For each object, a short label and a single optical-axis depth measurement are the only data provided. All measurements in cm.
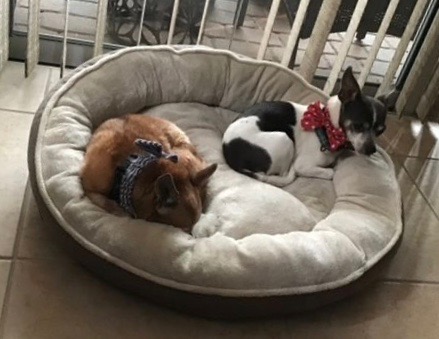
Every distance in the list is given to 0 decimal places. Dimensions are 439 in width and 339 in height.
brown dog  166
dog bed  158
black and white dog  202
